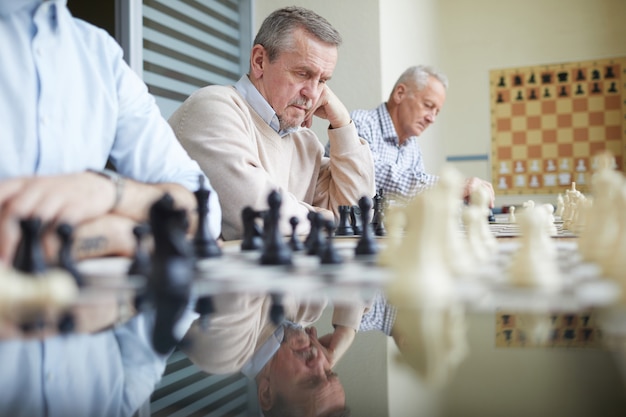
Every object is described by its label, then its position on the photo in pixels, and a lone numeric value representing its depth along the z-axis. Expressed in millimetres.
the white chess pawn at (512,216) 2552
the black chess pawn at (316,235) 1092
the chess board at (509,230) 1650
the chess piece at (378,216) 1944
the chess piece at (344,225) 1703
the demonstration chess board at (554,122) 6355
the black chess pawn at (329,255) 961
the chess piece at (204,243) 1082
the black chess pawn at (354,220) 1812
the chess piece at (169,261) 698
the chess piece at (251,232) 1237
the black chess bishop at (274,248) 956
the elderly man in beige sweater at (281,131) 1867
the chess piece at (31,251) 780
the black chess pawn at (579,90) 6434
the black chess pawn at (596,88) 6382
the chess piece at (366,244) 1118
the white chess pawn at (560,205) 2692
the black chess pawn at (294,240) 1238
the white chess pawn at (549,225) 1669
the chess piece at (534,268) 732
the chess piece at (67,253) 805
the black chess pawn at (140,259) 834
